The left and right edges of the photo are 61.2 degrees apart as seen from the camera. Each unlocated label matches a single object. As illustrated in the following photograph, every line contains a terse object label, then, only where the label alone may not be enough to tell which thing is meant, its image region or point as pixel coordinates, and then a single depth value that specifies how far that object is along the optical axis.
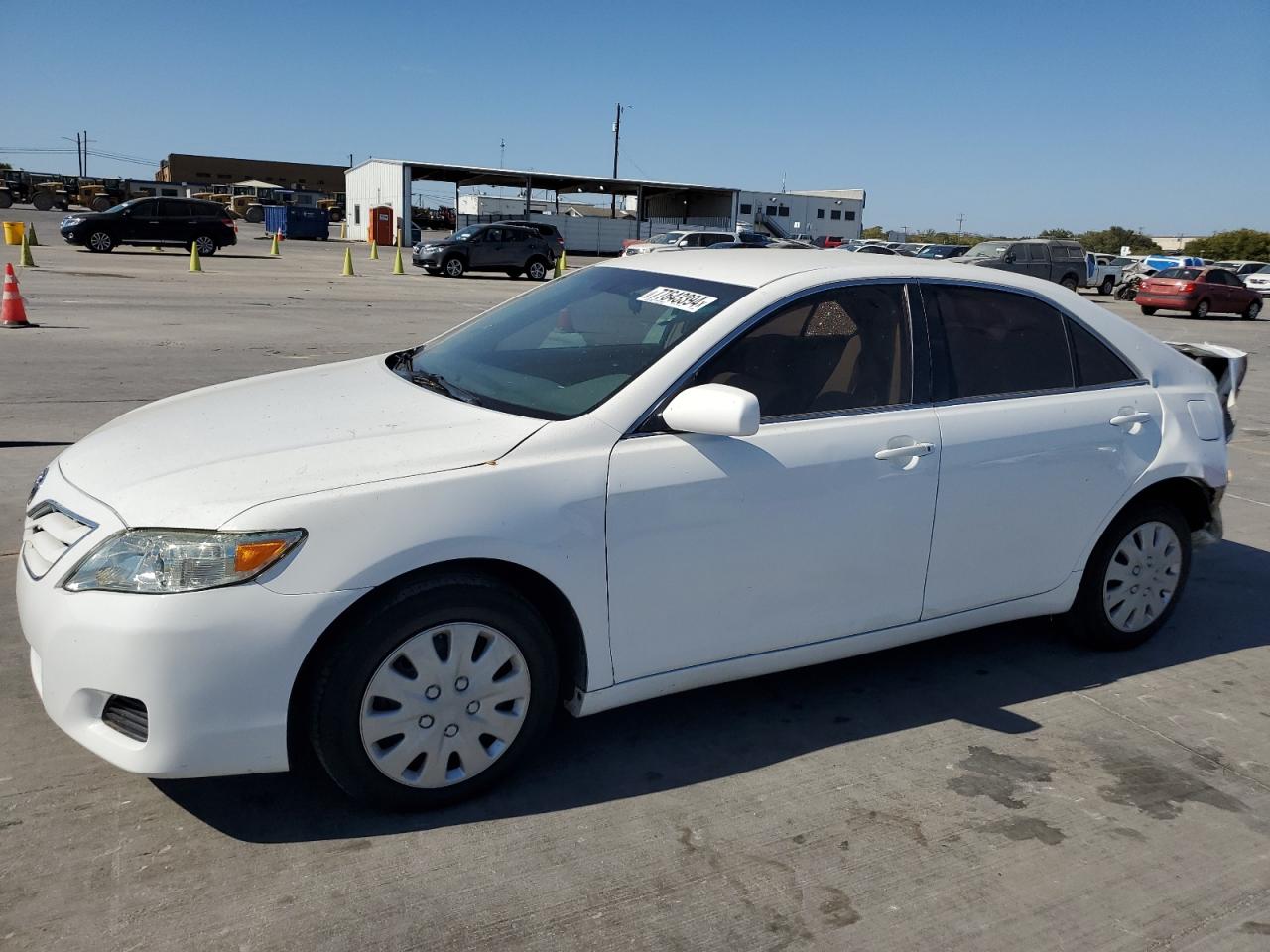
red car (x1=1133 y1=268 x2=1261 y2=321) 27.88
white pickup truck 36.31
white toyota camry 2.75
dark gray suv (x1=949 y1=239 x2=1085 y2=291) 30.22
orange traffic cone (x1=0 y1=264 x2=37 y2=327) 13.00
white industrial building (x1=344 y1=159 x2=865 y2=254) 55.97
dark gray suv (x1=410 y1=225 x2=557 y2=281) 30.69
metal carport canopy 56.94
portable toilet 52.84
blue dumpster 54.56
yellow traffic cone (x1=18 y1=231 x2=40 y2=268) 22.97
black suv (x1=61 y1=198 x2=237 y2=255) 30.09
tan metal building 101.50
